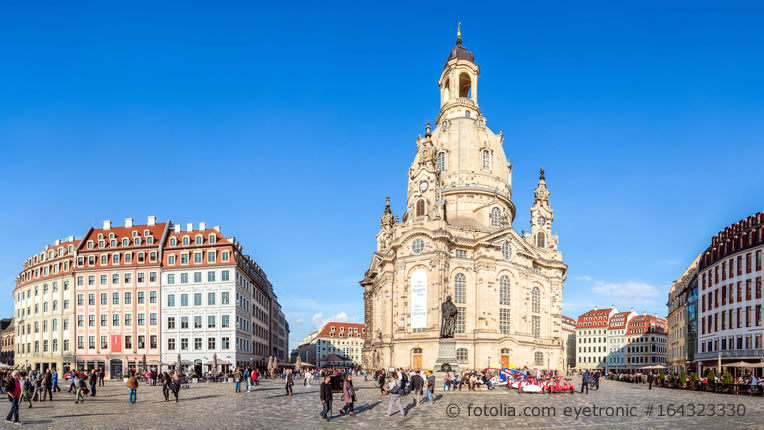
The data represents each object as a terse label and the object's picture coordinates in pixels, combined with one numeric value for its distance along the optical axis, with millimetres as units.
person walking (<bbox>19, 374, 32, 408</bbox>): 29594
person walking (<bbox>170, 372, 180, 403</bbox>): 34094
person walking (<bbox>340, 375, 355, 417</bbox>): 25688
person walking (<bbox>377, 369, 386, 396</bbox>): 41203
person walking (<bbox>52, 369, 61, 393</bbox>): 39119
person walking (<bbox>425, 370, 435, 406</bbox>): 33562
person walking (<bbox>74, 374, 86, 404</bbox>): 32906
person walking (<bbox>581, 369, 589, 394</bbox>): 43656
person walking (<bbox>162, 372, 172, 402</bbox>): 33594
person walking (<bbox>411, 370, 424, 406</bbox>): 31484
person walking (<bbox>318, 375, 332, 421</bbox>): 24141
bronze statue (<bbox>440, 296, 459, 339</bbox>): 52125
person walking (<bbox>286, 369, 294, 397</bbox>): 39719
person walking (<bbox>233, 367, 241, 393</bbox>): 42466
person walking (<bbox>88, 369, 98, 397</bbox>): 38406
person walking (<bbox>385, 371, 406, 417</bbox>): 25812
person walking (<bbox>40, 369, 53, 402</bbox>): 34906
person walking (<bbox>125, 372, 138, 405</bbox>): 32178
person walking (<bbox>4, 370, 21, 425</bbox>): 22547
